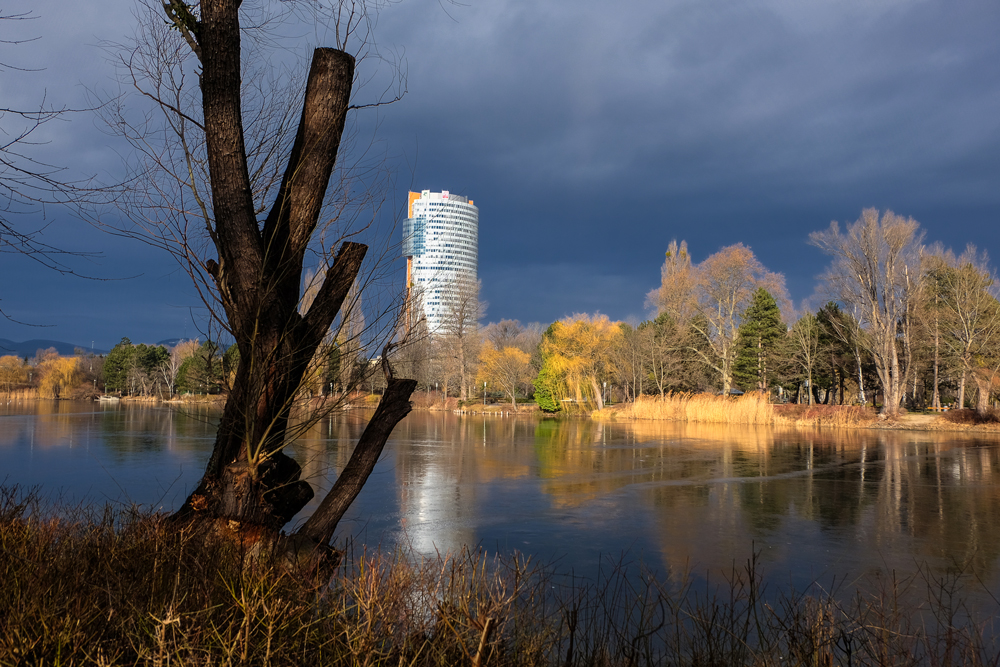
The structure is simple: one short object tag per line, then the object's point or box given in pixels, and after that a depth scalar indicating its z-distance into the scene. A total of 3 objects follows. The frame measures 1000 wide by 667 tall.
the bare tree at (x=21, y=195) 4.26
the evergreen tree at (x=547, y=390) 48.56
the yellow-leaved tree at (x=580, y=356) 47.19
